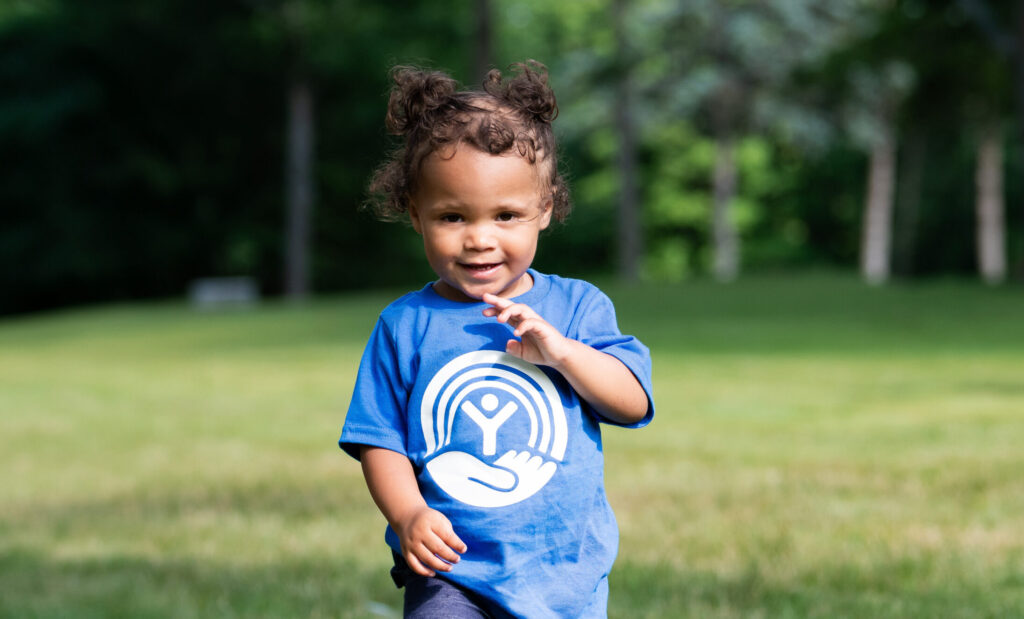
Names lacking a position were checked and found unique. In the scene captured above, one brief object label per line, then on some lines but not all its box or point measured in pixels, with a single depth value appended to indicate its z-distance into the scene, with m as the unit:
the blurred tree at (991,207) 33.78
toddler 2.30
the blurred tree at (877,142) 34.00
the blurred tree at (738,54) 35.09
